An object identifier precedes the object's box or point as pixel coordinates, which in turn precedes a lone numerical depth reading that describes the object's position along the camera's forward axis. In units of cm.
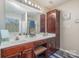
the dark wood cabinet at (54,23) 206
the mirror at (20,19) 126
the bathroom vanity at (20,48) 85
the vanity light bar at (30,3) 147
